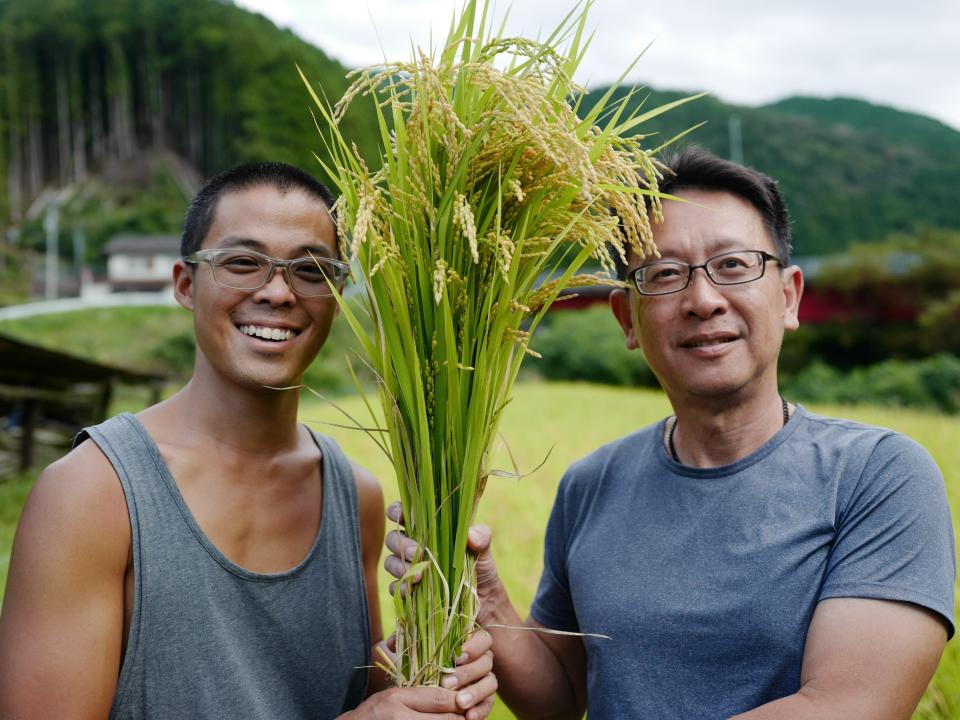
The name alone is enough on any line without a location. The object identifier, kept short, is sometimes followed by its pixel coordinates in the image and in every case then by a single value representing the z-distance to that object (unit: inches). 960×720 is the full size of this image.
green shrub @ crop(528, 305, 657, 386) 931.3
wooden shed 268.8
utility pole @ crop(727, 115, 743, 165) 2092.8
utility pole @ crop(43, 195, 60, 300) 1800.4
